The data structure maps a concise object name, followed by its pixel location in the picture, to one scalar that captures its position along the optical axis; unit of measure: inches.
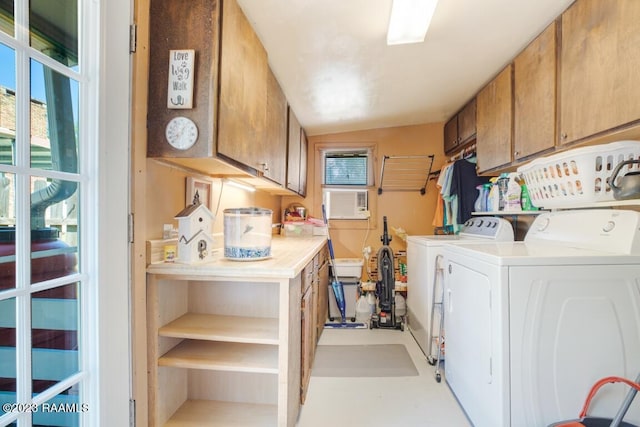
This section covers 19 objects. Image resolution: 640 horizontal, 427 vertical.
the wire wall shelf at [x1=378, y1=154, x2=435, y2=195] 137.9
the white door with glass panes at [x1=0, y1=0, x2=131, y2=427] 30.8
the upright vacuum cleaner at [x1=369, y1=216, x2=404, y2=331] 115.5
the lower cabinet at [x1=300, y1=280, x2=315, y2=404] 65.6
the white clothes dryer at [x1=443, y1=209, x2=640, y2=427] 46.0
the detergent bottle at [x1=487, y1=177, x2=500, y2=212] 92.2
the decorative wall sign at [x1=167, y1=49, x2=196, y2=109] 44.8
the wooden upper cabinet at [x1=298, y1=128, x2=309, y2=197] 125.1
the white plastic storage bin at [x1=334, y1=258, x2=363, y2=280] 124.3
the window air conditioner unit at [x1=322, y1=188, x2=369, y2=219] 142.0
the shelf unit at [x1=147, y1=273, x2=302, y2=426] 47.6
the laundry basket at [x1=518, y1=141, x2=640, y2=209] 51.3
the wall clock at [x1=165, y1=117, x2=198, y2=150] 45.5
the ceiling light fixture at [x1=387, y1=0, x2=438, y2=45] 54.4
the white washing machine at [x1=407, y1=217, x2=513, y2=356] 86.2
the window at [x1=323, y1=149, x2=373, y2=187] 143.2
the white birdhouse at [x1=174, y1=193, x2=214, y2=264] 49.3
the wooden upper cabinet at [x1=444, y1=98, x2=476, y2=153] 106.5
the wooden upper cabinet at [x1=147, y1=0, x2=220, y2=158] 45.0
